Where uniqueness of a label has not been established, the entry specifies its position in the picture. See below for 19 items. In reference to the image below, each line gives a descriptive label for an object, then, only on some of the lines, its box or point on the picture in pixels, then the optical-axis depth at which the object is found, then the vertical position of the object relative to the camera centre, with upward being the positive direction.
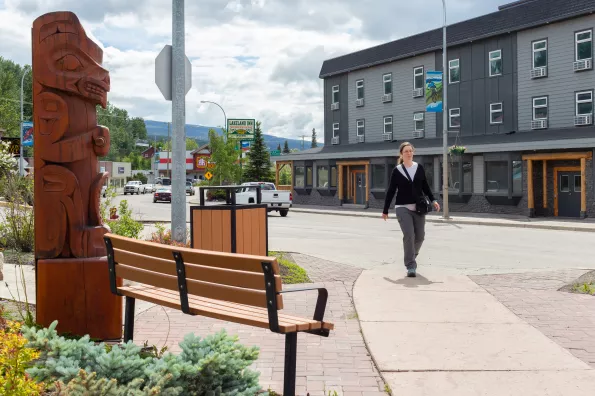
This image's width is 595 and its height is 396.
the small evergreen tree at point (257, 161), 69.75 +3.30
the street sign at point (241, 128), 57.28 +5.68
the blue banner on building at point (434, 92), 27.11 +4.12
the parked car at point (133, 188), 80.19 +0.70
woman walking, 9.66 -0.13
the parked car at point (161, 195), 54.38 -0.15
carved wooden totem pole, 5.45 +0.02
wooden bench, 3.91 -0.60
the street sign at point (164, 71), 10.66 +1.99
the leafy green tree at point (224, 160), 53.53 +2.64
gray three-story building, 29.62 +4.02
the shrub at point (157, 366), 3.09 -0.83
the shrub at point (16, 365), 3.02 -0.85
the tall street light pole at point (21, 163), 44.56 +2.21
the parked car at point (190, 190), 69.25 +0.31
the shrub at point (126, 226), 12.20 -0.61
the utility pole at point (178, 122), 10.70 +1.15
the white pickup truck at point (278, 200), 31.67 -0.39
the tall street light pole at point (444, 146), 27.55 +1.82
